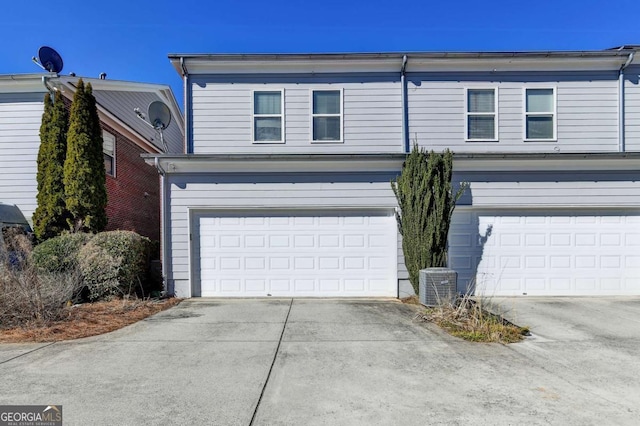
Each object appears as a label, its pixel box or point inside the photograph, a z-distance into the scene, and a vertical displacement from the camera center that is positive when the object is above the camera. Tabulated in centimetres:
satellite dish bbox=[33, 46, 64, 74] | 924 +404
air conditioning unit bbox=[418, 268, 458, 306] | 662 -156
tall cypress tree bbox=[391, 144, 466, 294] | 710 -3
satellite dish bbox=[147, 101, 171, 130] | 877 +238
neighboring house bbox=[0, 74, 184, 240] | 900 +213
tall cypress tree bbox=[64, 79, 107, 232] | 828 +93
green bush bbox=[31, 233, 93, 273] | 694 -97
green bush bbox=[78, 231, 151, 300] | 700 -122
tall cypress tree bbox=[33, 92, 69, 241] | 834 +87
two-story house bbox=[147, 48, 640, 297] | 796 +87
